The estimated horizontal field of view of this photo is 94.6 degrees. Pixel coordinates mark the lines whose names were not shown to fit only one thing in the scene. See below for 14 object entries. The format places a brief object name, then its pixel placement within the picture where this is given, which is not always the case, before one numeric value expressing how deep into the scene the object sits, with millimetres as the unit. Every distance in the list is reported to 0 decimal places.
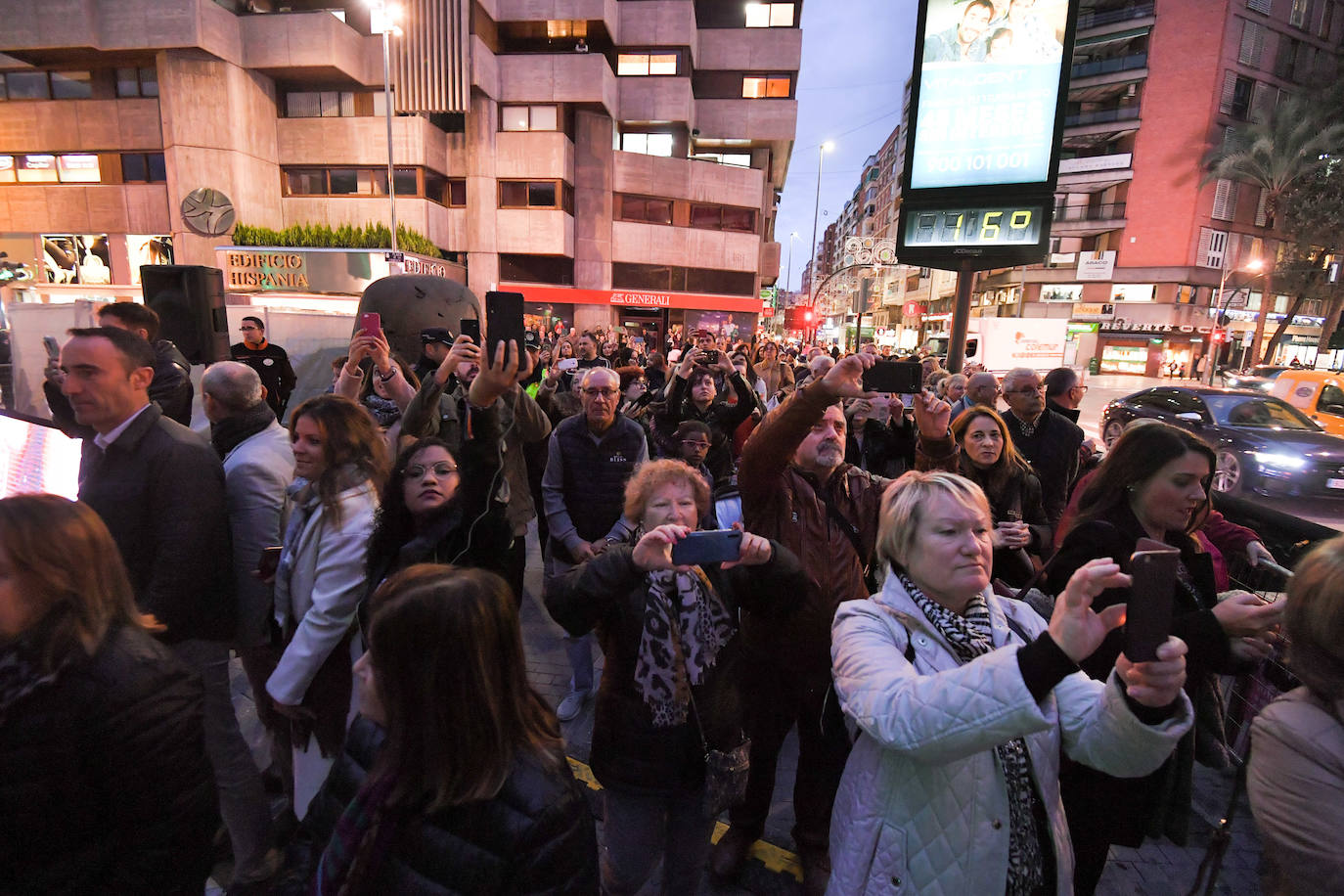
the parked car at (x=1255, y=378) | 18719
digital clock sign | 9344
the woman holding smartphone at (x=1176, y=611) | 1925
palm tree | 34906
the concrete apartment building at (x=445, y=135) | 24266
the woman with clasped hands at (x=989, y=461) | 3555
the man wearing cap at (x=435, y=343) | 5609
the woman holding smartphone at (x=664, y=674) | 2197
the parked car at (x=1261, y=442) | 9305
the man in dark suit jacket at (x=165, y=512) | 2551
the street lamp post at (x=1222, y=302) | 35044
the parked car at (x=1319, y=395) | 12320
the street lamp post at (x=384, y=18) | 18453
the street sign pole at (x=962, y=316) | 9695
